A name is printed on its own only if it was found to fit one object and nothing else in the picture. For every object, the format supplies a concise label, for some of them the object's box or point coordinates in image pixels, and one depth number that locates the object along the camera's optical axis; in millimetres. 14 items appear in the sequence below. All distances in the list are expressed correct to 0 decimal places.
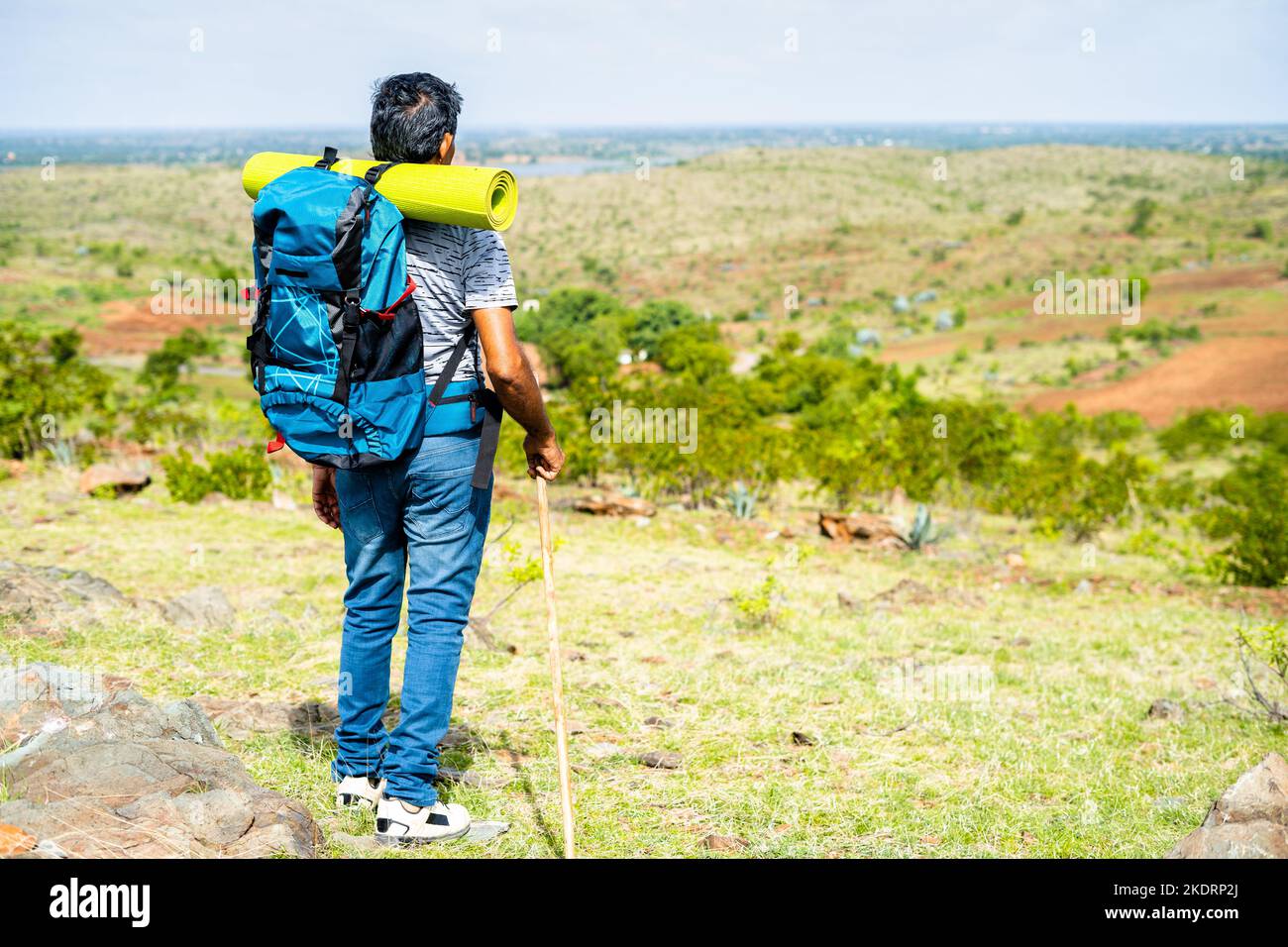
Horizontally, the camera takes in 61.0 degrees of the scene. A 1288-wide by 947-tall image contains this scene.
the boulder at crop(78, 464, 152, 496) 8047
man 2498
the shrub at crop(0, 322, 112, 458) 9289
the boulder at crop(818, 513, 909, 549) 8469
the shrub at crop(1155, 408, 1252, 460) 19344
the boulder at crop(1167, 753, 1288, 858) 2527
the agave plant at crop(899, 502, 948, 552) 8266
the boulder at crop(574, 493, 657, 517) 8711
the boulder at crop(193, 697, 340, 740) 3453
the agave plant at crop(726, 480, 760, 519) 9281
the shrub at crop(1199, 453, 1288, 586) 8023
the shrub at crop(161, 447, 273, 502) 8117
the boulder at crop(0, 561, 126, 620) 4414
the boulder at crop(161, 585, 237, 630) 4703
